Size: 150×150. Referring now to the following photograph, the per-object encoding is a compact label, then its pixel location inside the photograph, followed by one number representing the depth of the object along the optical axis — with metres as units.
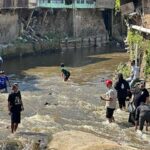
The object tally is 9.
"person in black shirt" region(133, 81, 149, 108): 16.69
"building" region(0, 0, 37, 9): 42.44
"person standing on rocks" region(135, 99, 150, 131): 15.35
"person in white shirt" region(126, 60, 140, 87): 21.98
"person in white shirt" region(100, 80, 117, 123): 16.86
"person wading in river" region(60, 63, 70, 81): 27.38
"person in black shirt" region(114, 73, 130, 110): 18.92
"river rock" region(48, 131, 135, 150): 13.12
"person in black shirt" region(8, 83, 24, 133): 15.61
